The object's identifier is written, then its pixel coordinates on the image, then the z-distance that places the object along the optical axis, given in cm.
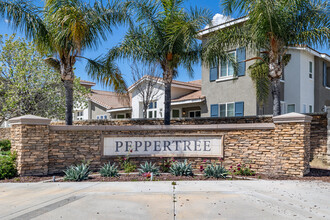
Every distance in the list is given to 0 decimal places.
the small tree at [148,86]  2080
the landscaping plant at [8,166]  949
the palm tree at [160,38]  1209
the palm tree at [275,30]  1112
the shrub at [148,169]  980
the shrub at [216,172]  948
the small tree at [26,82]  1750
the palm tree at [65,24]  1085
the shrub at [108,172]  953
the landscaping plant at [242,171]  998
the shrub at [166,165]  1052
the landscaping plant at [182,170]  977
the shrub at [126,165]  1044
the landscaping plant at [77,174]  902
